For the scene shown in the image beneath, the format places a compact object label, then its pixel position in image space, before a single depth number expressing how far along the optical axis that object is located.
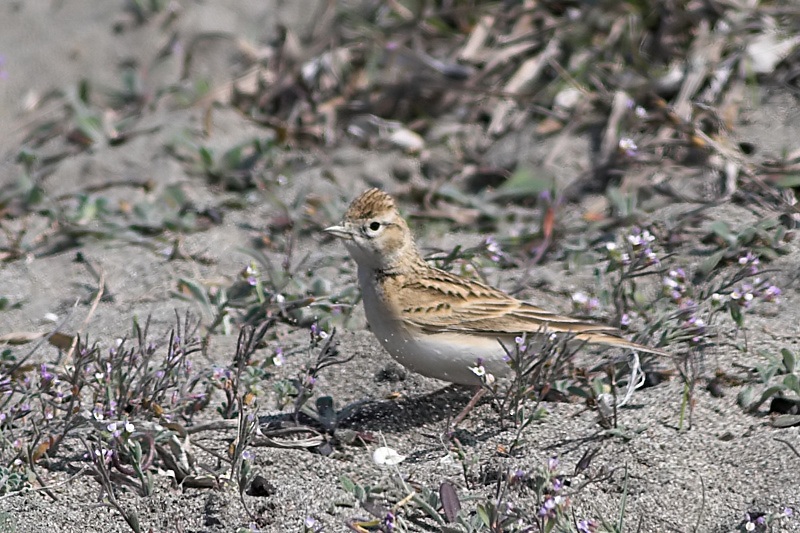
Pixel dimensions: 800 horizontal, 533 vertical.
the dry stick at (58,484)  8.58
